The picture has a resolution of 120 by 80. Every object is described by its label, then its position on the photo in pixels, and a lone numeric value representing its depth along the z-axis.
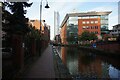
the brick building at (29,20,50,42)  42.60
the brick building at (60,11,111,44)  49.14
